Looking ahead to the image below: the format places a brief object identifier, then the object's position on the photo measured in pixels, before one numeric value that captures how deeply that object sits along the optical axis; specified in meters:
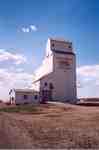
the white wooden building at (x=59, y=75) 54.81
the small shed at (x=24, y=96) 51.12
